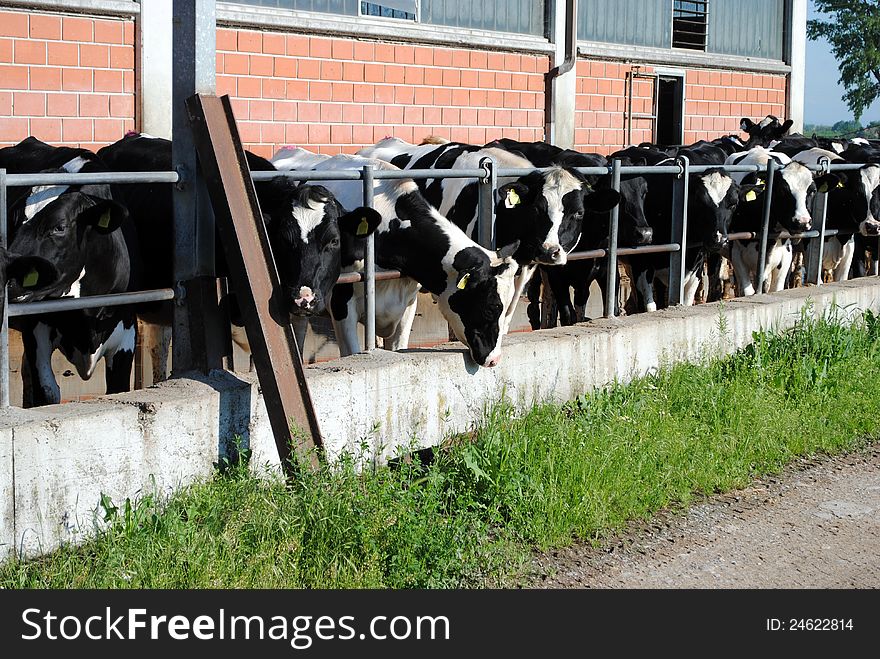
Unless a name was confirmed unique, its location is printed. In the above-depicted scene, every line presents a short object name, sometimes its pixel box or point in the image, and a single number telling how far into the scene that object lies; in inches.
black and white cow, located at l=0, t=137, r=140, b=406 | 502.0
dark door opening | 1520.7
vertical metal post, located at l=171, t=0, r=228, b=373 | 473.1
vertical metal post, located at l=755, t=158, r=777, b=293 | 822.5
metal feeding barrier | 418.9
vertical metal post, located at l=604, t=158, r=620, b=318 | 683.4
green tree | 3735.2
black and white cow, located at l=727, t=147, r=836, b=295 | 888.3
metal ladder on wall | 1444.4
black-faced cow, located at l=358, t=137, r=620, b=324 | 687.1
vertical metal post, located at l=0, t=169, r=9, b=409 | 404.5
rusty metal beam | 445.1
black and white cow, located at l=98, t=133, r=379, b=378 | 526.6
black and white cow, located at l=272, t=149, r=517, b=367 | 564.4
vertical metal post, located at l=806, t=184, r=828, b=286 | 891.4
